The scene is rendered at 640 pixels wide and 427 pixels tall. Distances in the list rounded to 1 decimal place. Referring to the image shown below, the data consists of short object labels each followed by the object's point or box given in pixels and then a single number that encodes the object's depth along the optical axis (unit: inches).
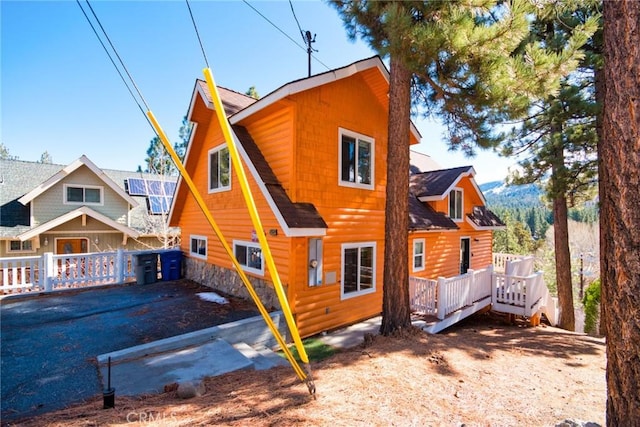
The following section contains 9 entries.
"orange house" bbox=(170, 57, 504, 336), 278.5
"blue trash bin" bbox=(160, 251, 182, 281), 448.5
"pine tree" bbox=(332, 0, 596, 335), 195.2
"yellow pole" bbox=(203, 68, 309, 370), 129.4
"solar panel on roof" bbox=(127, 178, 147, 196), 740.0
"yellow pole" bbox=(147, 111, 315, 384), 138.3
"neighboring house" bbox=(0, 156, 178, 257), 519.5
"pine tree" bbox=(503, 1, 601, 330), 337.4
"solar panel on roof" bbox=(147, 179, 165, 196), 756.0
